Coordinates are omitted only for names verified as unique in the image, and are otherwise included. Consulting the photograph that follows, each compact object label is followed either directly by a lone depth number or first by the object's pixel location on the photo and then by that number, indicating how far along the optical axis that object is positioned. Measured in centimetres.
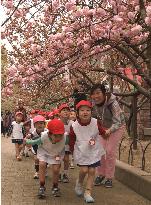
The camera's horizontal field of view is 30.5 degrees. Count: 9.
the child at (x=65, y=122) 468
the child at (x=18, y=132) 757
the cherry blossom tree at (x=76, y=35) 415
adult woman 417
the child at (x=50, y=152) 390
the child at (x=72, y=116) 523
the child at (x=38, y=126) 441
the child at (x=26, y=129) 693
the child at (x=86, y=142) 377
